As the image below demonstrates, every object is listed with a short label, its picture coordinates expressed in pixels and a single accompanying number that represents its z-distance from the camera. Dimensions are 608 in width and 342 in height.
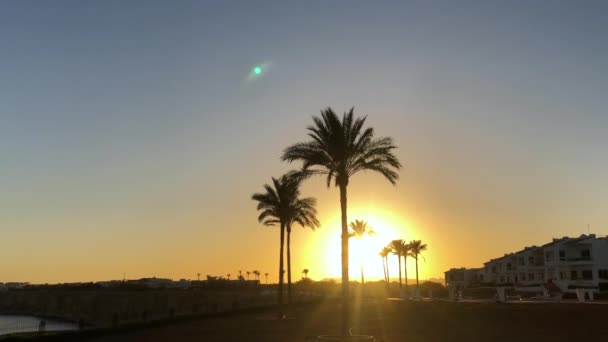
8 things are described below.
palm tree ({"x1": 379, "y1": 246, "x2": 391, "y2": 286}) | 120.65
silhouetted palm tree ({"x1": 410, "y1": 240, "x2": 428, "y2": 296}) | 111.88
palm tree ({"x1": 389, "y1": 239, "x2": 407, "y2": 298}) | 110.94
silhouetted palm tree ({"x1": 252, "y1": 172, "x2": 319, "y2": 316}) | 47.03
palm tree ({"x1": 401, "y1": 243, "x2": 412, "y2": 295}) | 111.12
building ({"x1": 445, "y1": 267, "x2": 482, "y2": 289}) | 125.29
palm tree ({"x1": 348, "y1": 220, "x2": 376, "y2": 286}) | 91.97
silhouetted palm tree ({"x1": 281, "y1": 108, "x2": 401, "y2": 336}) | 25.67
